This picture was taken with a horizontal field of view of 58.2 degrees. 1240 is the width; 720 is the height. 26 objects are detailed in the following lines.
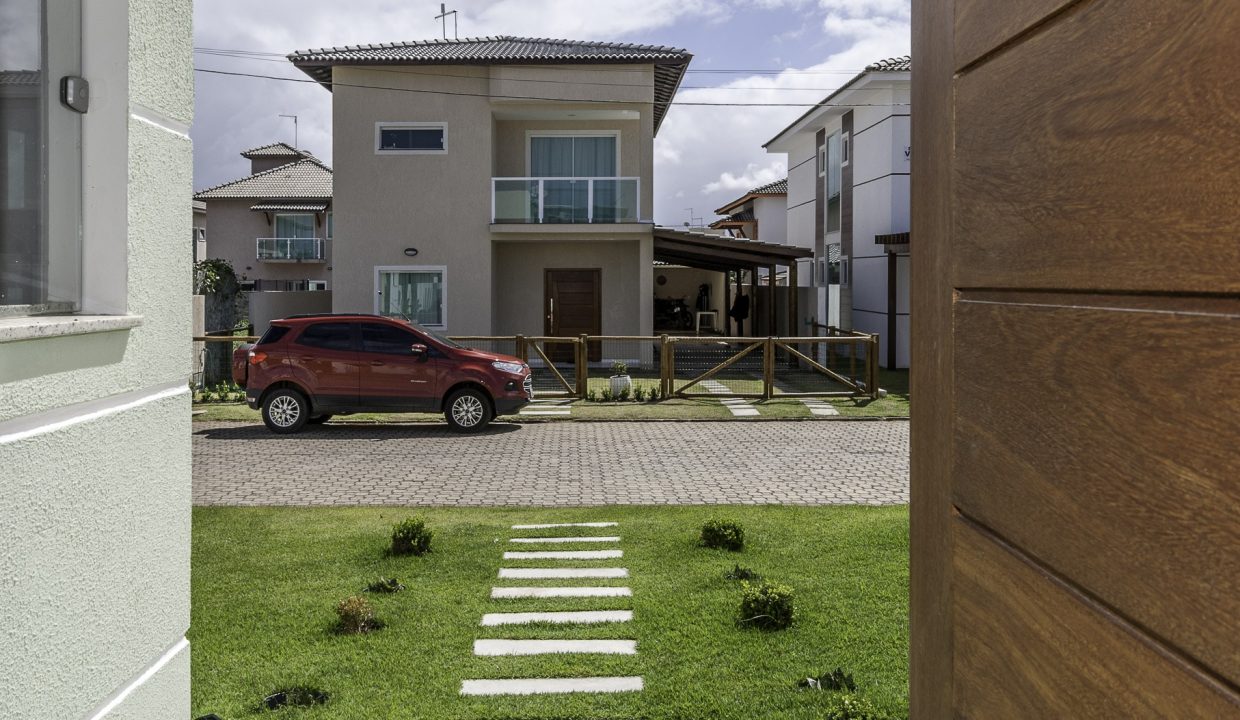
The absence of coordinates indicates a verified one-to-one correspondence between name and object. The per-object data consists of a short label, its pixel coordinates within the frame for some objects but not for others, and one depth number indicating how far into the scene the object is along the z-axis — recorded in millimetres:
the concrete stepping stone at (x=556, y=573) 7715
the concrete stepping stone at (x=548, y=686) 5492
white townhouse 27188
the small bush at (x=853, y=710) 4867
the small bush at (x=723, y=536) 8477
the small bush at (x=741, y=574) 7488
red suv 16375
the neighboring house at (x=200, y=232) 54634
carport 26484
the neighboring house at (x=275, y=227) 49656
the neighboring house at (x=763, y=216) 48406
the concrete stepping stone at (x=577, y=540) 8914
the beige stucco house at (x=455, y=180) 25875
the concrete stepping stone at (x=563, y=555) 8273
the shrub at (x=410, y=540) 8336
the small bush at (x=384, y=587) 7301
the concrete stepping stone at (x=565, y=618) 6637
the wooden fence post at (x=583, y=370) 20672
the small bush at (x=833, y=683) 5461
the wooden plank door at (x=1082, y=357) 1286
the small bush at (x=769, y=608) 6445
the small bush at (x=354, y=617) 6449
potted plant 20531
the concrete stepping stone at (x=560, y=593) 7199
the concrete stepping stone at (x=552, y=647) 6078
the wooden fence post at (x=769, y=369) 20484
